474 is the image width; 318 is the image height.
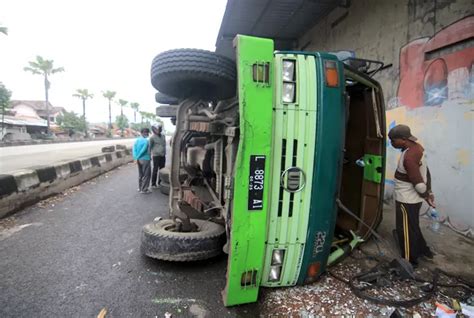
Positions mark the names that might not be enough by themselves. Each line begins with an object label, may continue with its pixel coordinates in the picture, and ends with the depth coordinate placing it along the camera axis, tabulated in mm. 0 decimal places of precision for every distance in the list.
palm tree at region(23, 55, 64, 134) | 47906
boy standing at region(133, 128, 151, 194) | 6844
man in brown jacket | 3068
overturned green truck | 2135
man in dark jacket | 7324
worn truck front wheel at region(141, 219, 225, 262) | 2877
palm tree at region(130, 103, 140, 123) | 112500
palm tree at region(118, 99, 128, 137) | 94775
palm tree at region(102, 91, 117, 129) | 81875
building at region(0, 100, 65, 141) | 33875
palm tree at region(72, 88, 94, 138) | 66938
